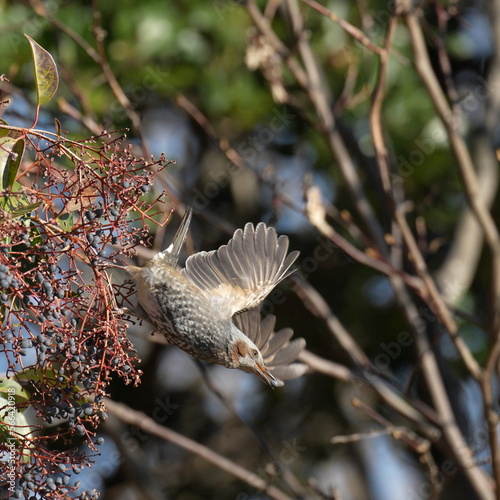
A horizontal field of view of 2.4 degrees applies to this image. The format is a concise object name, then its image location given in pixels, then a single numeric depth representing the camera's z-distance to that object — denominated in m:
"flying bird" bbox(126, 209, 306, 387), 9.61
